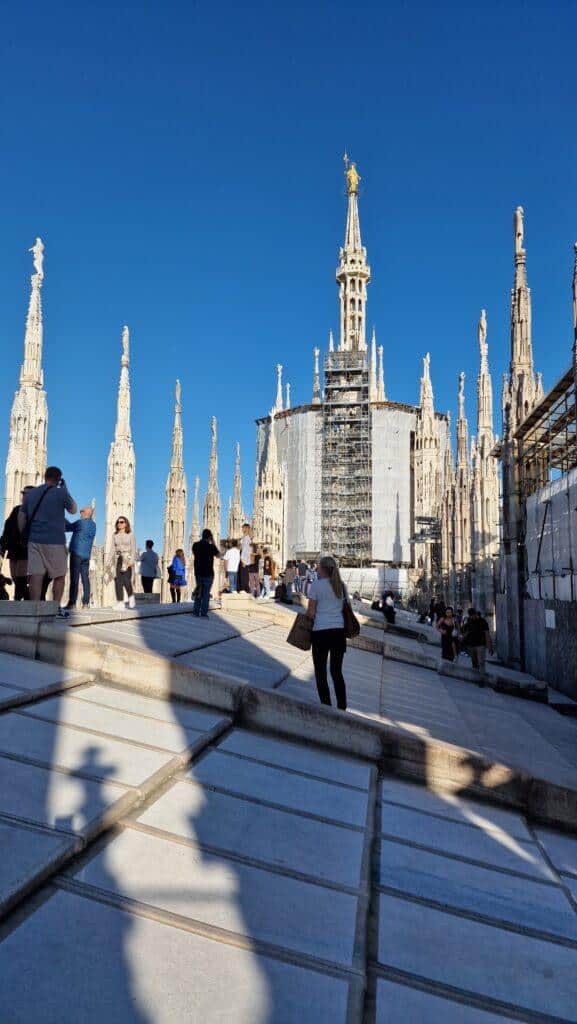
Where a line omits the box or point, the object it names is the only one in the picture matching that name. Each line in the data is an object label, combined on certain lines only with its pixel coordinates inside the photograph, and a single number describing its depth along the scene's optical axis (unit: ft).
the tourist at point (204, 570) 35.35
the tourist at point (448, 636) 50.52
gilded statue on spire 238.07
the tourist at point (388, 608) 77.41
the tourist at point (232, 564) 54.13
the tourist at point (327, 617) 19.90
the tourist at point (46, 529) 22.93
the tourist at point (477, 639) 47.26
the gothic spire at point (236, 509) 147.43
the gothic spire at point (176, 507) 101.24
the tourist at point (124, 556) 38.30
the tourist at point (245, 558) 51.70
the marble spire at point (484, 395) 108.17
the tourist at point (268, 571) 67.23
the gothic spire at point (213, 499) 128.26
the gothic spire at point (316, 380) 228.06
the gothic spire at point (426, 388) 182.19
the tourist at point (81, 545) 30.51
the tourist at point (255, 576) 57.07
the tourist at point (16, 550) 27.61
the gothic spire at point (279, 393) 243.60
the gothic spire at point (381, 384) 239.42
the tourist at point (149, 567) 45.49
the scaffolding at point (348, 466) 198.59
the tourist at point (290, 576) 62.63
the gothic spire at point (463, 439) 115.65
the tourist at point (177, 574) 49.42
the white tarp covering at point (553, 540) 46.24
